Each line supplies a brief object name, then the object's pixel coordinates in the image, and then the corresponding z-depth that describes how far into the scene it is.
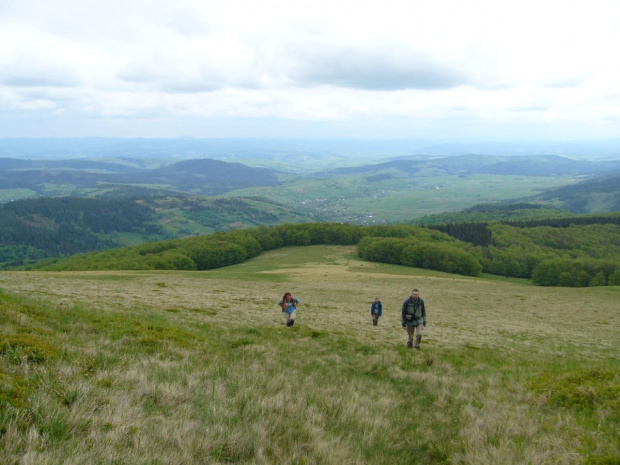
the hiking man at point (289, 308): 21.81
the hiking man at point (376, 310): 26.25
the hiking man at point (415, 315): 17.98
